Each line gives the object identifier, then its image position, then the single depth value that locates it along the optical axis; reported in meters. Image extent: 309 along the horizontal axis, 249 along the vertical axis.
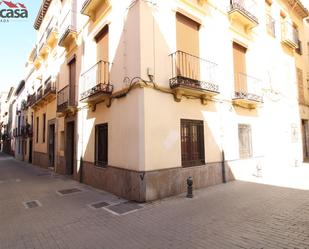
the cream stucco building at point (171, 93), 6.31
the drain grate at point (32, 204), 5.94
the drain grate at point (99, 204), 5.76
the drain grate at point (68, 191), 7.34
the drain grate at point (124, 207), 5.28
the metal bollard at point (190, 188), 6.17
